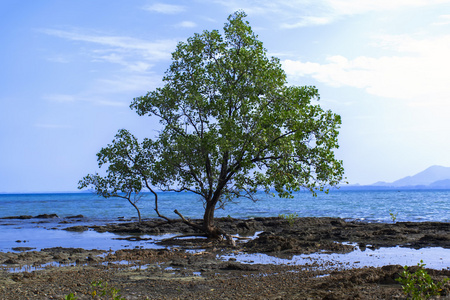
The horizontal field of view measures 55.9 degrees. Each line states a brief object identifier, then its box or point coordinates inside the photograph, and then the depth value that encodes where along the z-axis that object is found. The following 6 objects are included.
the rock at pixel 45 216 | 52.53
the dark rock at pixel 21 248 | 21.68
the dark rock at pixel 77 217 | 53.59
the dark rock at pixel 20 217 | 51.78
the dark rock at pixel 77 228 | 34.31
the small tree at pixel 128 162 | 24.58
